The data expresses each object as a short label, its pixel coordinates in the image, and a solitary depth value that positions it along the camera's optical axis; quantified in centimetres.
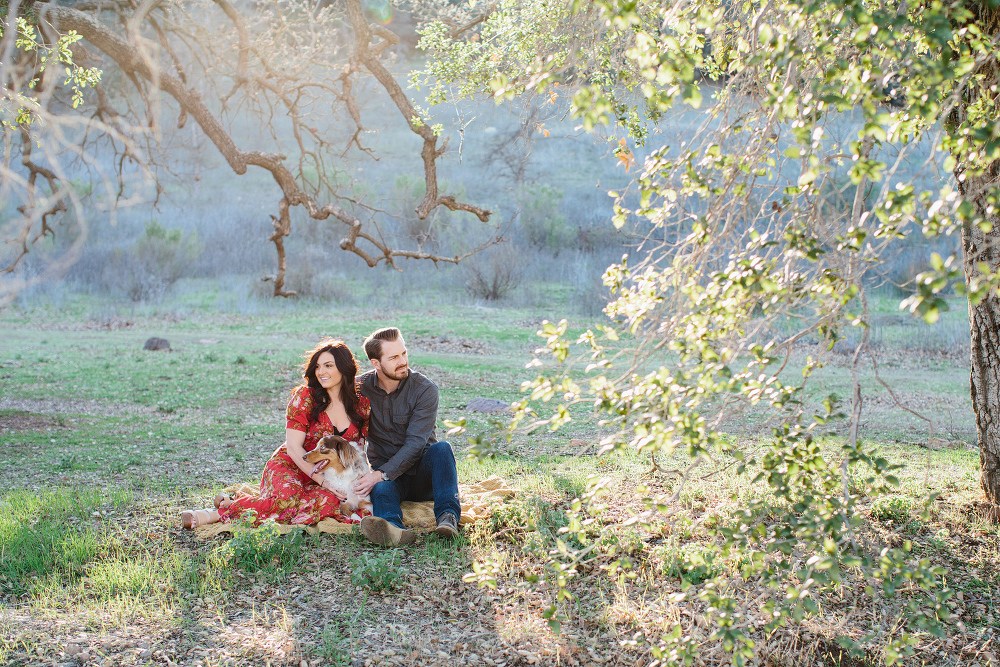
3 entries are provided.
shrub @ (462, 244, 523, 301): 2017
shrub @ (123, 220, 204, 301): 1953
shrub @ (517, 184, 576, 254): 2386
